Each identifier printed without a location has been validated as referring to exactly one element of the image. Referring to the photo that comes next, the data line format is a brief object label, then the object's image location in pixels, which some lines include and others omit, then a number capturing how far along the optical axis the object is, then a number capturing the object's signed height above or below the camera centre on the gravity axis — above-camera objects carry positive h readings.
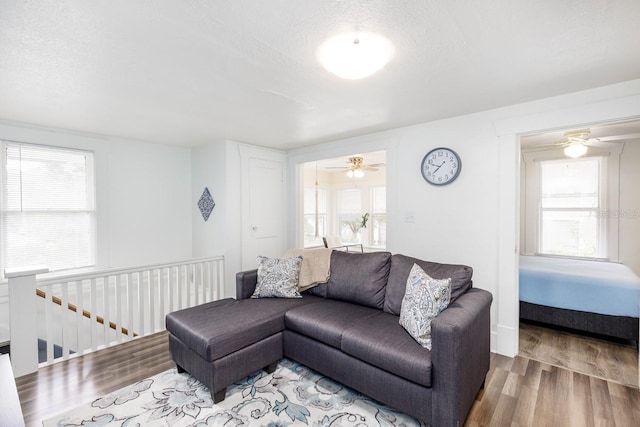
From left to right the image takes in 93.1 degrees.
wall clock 3.14 +0.45
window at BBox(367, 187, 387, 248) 6.72 -0.20
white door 4.33 +0.08
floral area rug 1.93 -1.34
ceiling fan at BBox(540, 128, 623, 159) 3.85 +0.88
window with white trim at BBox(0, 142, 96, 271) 3.27 +0.07
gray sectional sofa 1.75 -0.89
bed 2.95 -0.95
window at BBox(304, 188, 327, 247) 7.17 -0.12
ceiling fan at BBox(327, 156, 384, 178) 5.04 +0.72
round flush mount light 1.68 +0.92
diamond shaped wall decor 4.35 +0.11
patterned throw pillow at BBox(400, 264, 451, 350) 1.95 -0.65
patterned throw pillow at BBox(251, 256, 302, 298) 2.99 -0.69
